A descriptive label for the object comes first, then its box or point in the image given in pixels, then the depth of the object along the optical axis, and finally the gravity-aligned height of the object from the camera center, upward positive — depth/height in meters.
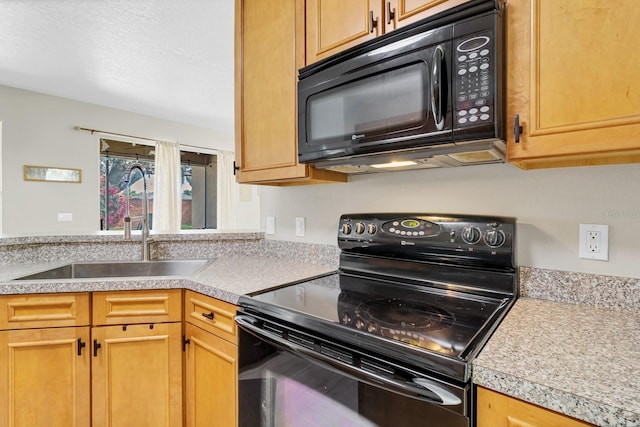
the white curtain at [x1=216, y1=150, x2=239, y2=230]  5.79 +0.36
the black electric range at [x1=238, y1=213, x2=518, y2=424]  0.77 -0.32
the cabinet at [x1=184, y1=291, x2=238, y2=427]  1.26 -0.64
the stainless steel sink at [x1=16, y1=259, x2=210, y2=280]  1.82 -0.34
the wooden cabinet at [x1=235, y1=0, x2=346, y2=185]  1.45 +0.58
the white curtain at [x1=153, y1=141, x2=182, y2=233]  4.84 +0.35
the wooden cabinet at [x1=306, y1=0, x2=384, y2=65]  1.18 +0.74
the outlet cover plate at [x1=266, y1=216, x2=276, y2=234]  2.04 -0.09
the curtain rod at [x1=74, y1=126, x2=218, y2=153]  4.06 +1.05
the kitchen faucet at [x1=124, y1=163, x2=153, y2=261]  1.91 -0.14
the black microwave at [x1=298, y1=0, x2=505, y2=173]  0.91 +0.38
